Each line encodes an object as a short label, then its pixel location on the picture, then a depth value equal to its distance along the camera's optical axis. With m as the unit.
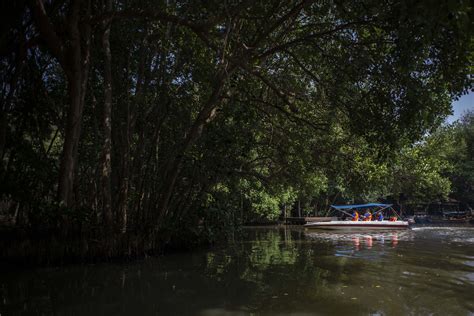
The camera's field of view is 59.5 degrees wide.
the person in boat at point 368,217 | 25.35
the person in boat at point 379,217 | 25.56
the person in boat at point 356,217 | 25.14
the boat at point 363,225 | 22.92
